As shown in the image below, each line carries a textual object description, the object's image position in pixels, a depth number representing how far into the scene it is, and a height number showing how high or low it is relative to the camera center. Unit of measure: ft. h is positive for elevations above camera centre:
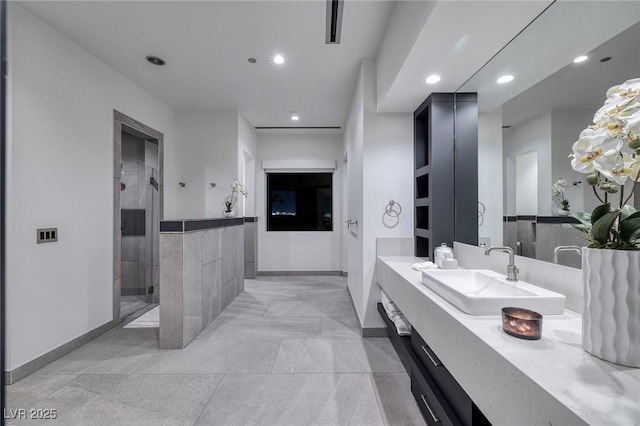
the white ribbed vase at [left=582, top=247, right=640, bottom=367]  2.28 -0.81
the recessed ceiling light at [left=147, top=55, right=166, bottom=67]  8.91 +5.33
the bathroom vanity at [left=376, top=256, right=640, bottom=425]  1.91 -1.33
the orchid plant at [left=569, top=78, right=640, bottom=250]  2.20 +0.53
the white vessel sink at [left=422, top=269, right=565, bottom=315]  3.47 -1.15
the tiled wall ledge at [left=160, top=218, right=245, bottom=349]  7.93 -2.01
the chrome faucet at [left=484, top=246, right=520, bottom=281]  4.50 -0.86
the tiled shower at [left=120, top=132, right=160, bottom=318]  12.15 -0.01
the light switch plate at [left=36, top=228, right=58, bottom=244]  6.91 -0.48
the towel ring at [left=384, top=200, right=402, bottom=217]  8.82 +0.24
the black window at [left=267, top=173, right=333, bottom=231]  17.49 +1.01
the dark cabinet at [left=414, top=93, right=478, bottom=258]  6.81 +1.29
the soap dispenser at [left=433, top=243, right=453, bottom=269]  6.57 -0.94
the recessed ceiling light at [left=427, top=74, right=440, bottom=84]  6.56 +3.45
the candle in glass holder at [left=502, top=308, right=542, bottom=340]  2.83 -1.17
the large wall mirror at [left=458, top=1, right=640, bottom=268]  3.46 +1.74
